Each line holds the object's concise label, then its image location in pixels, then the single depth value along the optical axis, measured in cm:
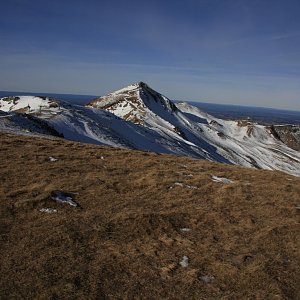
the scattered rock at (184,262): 1249
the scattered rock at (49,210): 1541
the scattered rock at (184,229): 1541
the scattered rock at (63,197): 1658
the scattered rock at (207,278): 1167
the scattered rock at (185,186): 2098
